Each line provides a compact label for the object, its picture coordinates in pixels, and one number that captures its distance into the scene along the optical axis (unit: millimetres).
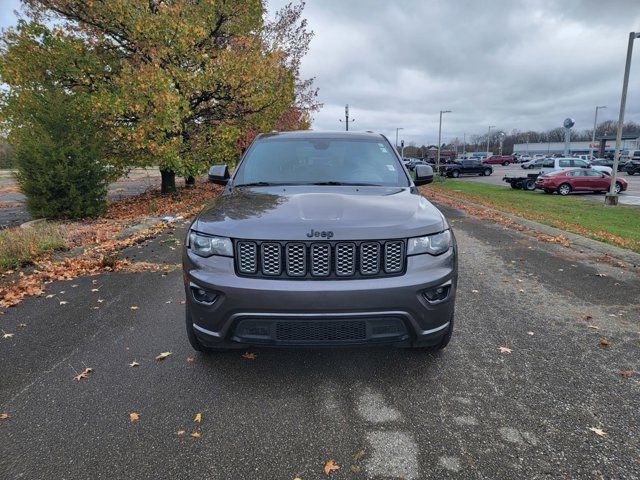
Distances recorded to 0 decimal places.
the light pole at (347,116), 43406
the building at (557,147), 100681
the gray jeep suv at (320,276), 2635
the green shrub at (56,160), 9516
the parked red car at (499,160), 75925
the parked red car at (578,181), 22031
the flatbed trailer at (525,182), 25000
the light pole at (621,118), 15734
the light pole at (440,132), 52428
